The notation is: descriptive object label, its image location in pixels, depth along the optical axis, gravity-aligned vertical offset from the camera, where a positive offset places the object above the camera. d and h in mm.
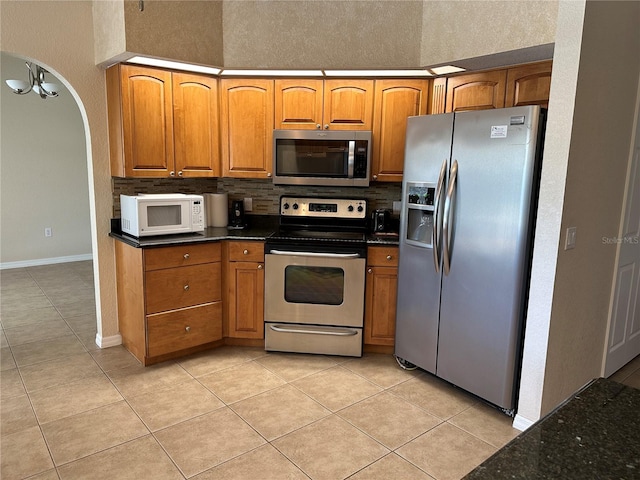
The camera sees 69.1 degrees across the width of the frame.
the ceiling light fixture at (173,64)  3248 +803
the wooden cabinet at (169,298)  3285 -908
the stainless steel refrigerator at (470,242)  2561 -351
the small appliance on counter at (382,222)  3793 -336
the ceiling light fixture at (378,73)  3436 +807
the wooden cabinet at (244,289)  3574 -868
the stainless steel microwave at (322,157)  3605 +173
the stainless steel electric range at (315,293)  3461 -854
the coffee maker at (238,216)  4004 -336
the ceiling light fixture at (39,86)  4419 +829
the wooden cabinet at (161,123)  3363 +392
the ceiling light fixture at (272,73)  3527 +807
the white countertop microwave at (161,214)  3299 -288
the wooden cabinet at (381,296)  3480 -862
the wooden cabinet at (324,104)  3633 +593
